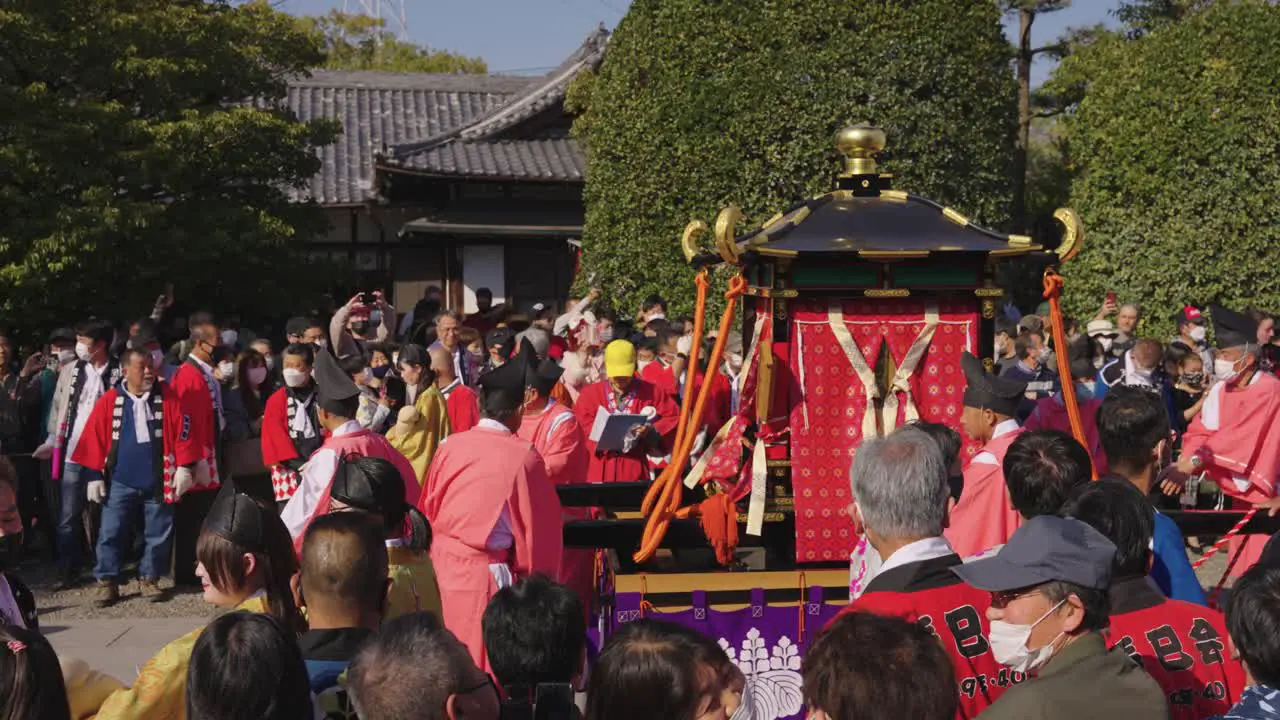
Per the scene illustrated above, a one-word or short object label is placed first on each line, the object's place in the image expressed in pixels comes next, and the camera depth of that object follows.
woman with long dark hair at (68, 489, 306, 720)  3.42
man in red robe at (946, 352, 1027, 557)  4.74
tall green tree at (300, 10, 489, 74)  42.43
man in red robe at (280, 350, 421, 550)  5.17
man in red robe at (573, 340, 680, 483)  7.84
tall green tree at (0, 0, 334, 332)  11.79
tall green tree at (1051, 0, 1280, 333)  13.31
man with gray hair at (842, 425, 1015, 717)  3.24
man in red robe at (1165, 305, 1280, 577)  7.36
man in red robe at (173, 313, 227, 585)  9.03
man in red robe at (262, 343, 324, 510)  8.31
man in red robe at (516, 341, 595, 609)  6.95
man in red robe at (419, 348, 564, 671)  5.15
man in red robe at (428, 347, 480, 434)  8.52
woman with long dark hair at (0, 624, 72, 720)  2.65
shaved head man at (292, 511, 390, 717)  3.31
